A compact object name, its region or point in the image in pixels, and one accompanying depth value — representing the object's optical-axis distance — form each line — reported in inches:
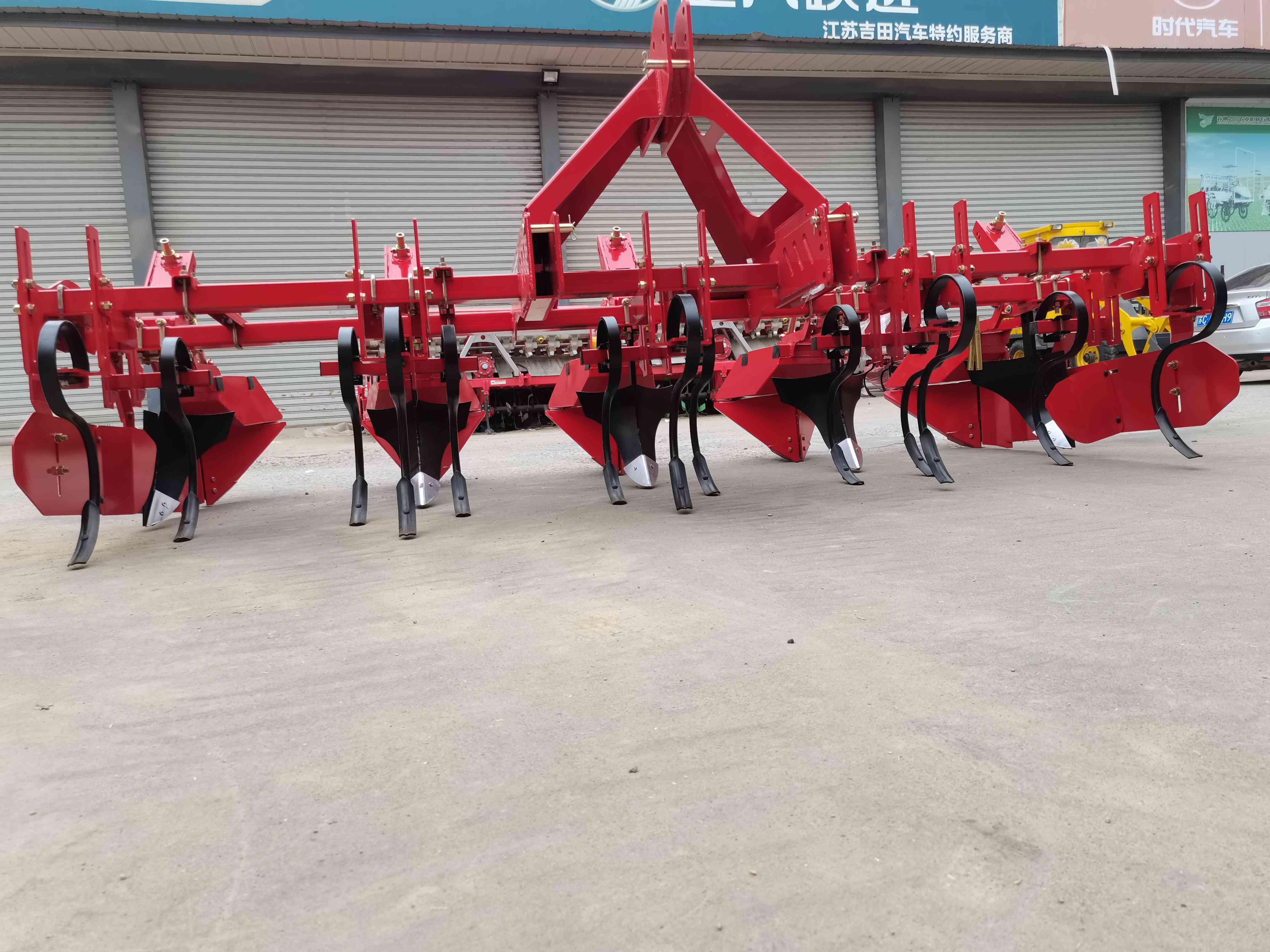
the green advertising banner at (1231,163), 536.1
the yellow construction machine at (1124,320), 323.9
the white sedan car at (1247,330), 363.6
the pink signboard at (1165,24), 454.0
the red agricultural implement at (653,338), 154.0
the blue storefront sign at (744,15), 383.9
